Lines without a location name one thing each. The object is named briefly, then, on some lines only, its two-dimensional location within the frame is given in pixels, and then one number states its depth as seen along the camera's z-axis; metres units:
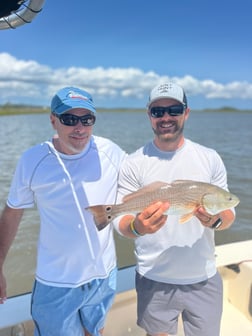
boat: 2.59
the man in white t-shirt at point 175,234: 2.19
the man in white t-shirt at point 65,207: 2.07
